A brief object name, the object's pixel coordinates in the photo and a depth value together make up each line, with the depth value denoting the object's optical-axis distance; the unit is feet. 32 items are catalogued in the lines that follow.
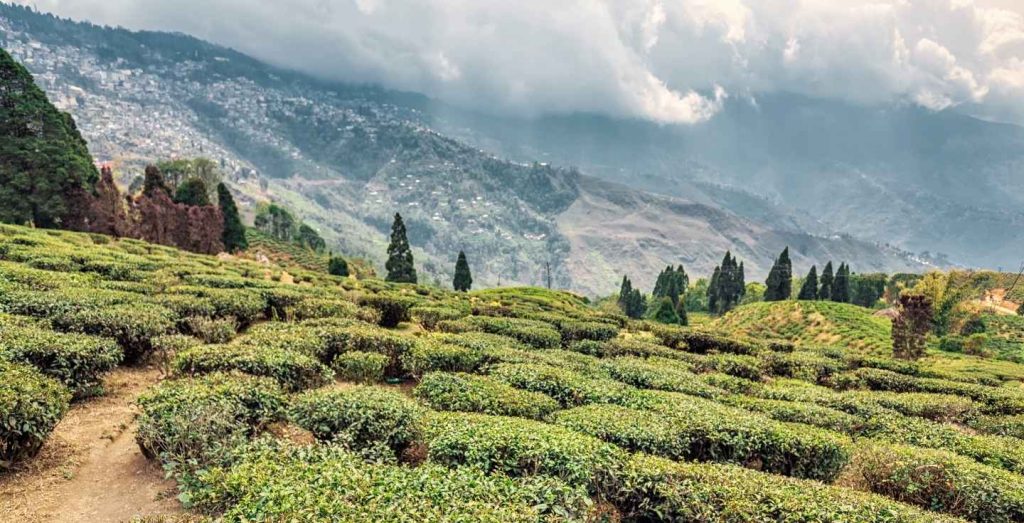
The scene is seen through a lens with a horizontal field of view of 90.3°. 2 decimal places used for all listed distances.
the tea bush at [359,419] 32.78
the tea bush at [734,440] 36.32
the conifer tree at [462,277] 306.76
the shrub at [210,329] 51.80
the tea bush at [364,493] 21.53
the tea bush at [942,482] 31.32
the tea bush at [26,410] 27.30
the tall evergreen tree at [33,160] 159.02
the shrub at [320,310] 67.51
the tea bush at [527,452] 28.73
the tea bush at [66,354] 36.14
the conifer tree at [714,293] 429.79
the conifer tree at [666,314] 313.94
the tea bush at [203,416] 28.84
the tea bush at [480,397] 39.32
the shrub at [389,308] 84.02
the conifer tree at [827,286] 354.54
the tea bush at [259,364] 40.04
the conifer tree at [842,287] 347.15
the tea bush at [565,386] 45.83
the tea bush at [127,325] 45.09
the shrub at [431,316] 80.89
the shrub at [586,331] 86.33
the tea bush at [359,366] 49.26
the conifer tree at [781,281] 347.36
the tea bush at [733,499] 25.99
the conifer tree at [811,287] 345.51
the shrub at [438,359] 52.01
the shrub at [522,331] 74.79
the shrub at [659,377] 54.03
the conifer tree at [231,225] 241.96
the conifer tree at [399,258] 261.03
